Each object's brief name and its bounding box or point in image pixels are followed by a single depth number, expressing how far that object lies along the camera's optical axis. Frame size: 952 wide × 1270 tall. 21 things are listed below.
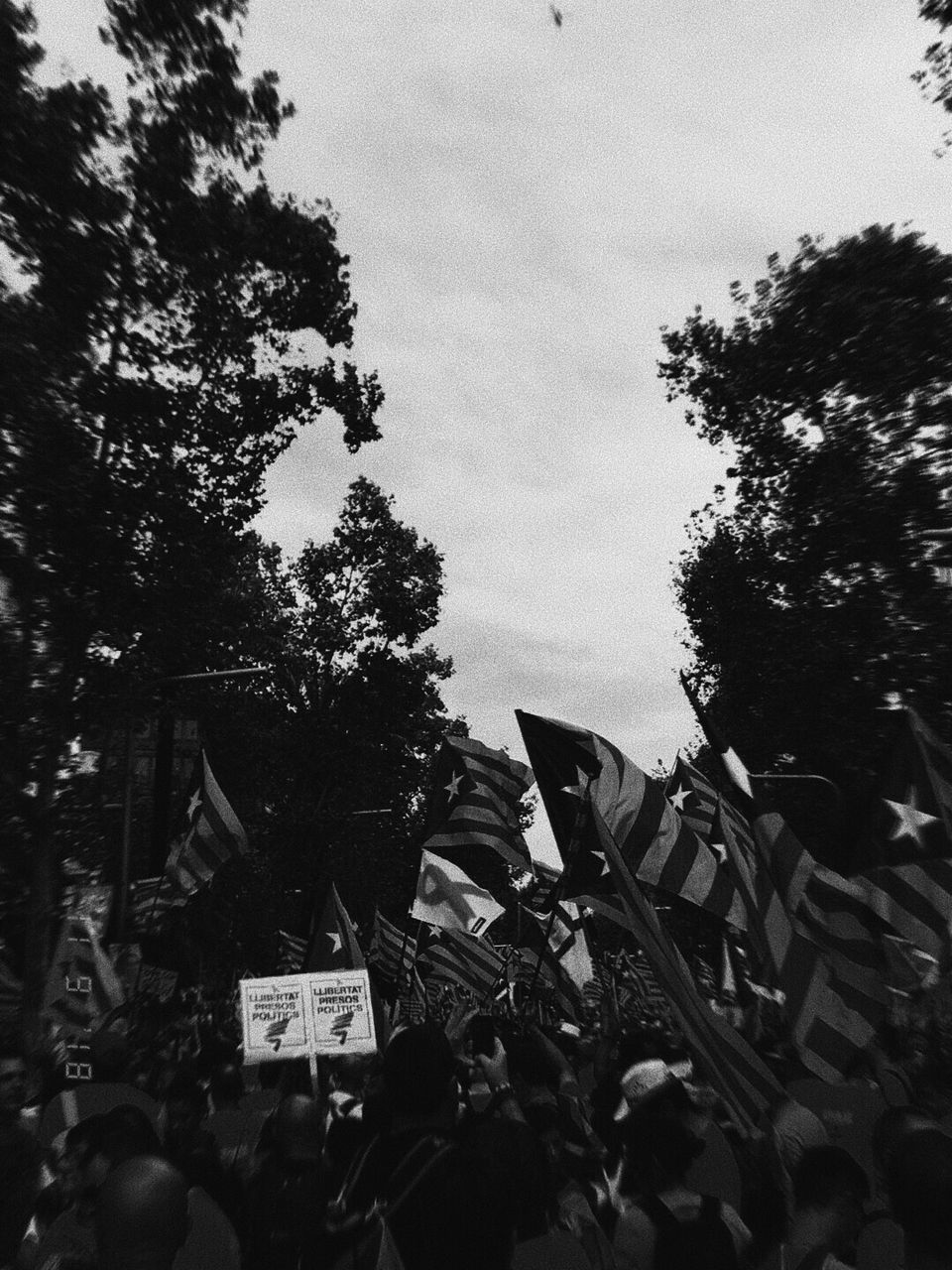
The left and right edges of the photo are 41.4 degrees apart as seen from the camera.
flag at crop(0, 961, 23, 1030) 16.16
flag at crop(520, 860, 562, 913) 13.84
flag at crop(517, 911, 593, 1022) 13.12
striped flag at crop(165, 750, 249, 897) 12.85
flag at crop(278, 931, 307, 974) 21.70
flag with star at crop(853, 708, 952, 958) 8.41
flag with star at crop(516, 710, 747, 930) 7.86
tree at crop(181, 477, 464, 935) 37.84
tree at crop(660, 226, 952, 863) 22.70
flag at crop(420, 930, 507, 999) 13.92
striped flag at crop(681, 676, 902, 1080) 6.53
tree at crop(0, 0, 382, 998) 14.84
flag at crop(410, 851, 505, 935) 12.19
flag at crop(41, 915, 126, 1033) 10.84
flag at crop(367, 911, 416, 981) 19.39
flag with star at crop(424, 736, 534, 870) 12.47
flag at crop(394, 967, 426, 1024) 13.24
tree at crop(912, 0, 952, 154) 11.99
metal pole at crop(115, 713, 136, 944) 17.52
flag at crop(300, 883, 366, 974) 12.86
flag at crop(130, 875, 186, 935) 13.08
